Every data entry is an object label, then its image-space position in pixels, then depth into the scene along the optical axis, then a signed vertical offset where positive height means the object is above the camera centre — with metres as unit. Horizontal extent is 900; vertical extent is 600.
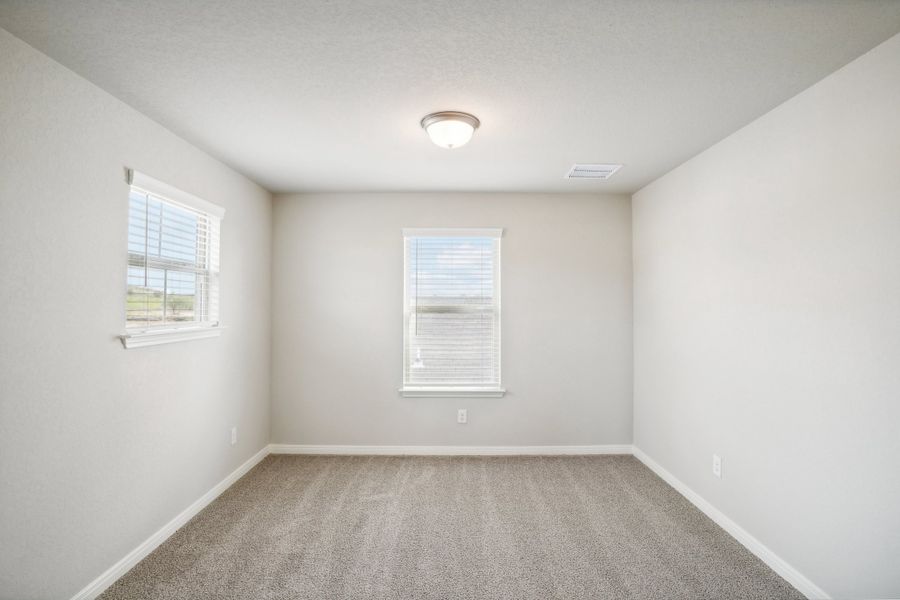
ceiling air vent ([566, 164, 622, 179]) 3.29 +1.15
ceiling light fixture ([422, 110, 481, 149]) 2.34 +1.05
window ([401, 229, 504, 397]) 4.09 +0.03
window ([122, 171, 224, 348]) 2.37 +0.29
